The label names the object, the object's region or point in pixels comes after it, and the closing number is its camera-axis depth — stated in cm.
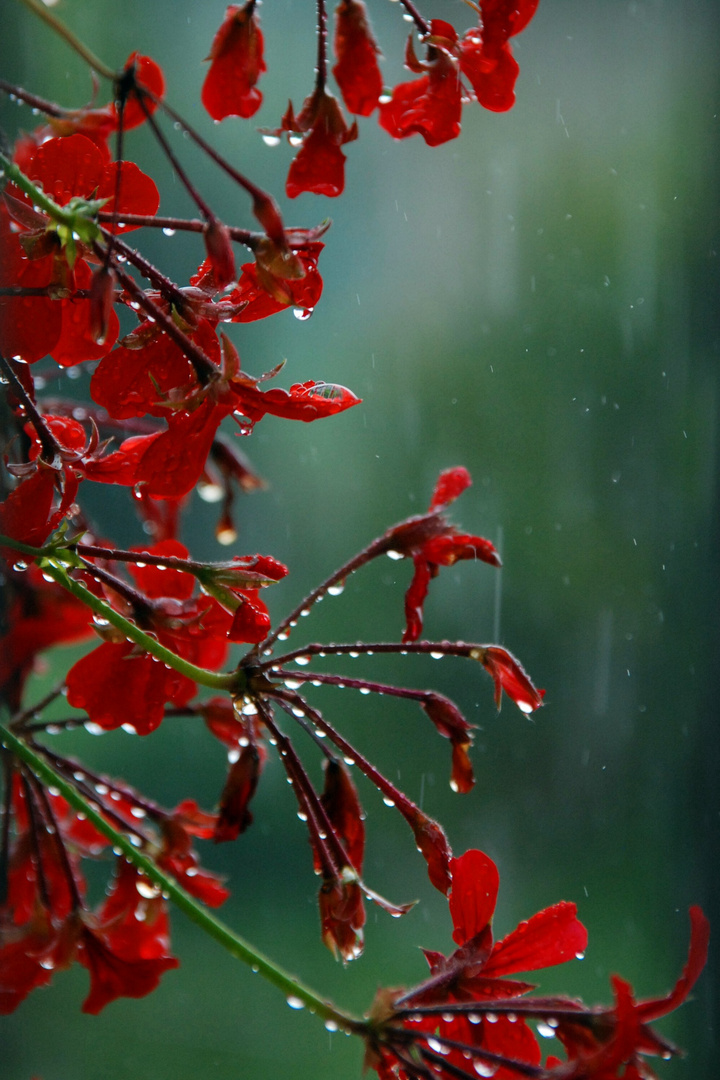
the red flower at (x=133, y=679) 129
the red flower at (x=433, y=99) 128
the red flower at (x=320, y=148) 128
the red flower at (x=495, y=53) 128
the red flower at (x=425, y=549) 131
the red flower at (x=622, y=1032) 125
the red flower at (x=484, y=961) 128
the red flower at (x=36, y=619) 133
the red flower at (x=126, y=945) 132
